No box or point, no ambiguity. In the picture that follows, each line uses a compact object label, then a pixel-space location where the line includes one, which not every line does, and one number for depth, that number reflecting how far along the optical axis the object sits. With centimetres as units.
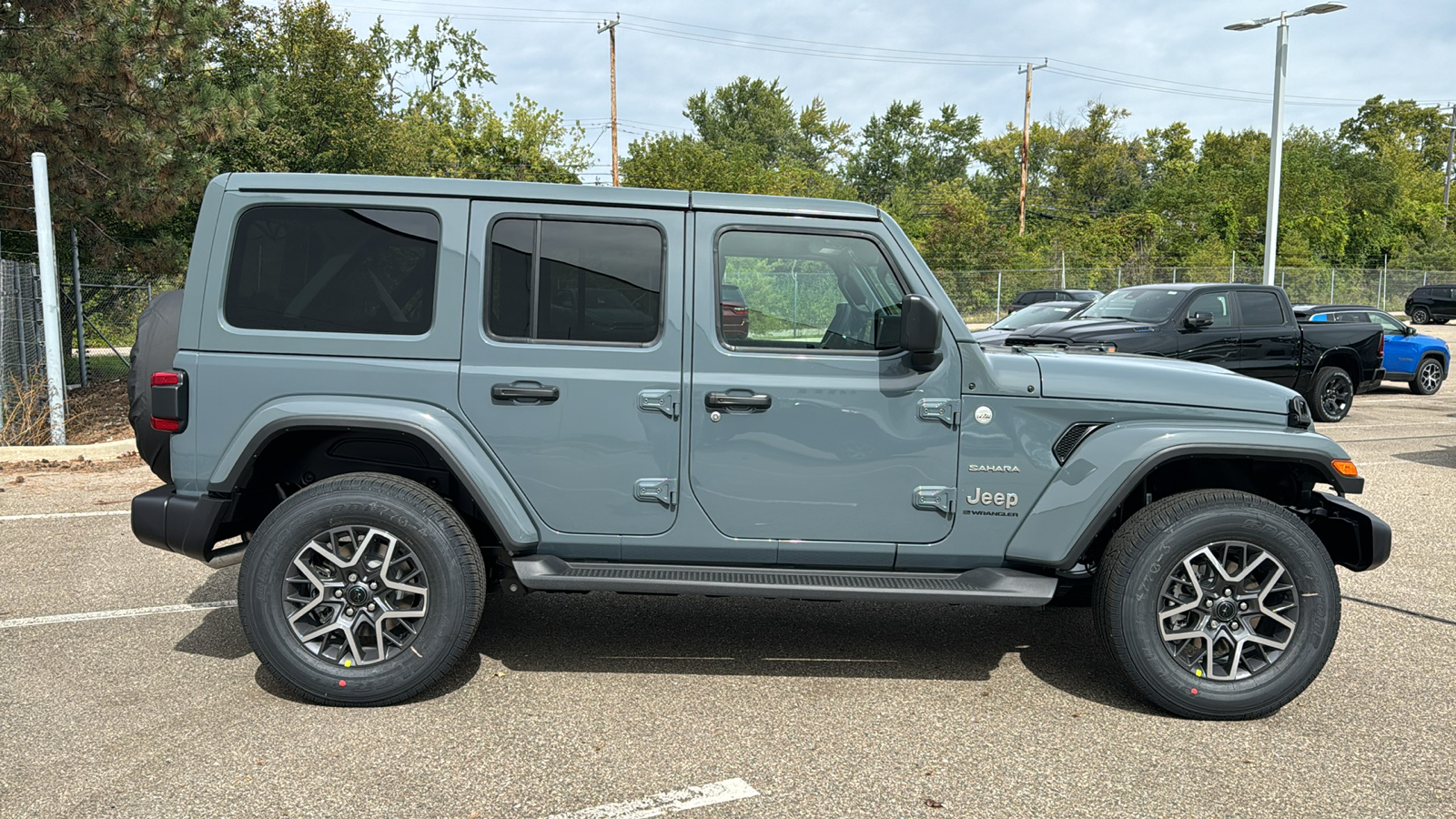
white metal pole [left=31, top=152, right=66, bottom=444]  1027
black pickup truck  1202
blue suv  1719
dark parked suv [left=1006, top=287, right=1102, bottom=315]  2494
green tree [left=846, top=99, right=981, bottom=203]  7662
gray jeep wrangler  409
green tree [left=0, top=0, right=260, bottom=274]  1156
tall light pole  1948
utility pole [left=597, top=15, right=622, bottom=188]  4188
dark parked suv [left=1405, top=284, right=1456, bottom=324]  3731
